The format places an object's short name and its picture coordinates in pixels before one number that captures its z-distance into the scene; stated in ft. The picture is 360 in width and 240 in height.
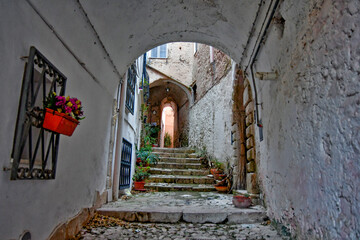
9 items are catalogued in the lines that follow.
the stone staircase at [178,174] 20.42
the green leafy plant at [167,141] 55.83
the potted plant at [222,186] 19.23
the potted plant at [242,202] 12.26
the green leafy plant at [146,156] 24.78
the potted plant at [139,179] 19.49
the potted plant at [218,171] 20.50
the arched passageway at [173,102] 41.88
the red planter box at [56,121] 5.91
